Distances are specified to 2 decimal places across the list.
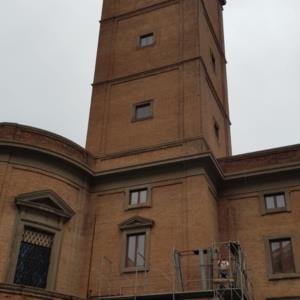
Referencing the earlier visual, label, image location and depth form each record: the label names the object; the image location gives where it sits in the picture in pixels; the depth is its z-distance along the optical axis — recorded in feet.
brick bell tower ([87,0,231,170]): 76.13
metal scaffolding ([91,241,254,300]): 55.42
